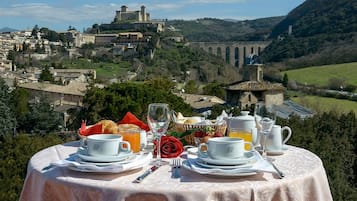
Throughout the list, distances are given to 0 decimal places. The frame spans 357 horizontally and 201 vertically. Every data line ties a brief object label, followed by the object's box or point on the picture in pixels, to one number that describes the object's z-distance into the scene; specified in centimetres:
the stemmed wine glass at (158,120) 191
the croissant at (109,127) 208
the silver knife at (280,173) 166
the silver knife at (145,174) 161
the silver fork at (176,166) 171
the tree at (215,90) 3096
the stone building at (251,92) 2321
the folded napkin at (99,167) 165
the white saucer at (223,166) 164
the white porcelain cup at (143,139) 206
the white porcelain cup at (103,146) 173
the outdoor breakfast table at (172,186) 153
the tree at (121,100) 1355
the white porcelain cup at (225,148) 168
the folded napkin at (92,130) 212
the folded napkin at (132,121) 239
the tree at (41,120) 2070
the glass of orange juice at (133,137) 201
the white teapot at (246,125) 209
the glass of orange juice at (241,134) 206
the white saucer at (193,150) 205
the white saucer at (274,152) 210
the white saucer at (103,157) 170
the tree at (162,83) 2300
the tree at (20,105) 2141
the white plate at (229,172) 161
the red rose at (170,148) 205
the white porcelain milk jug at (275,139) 212
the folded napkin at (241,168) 162
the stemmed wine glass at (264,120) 199
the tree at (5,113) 1773
